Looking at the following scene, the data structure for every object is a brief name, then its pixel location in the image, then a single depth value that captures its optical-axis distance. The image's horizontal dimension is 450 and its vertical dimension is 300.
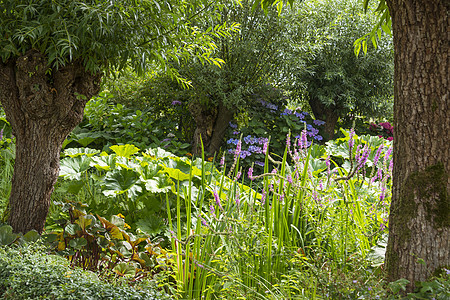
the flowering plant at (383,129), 8.45
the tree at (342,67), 7.12
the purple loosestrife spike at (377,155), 2.34
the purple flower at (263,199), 2.42
